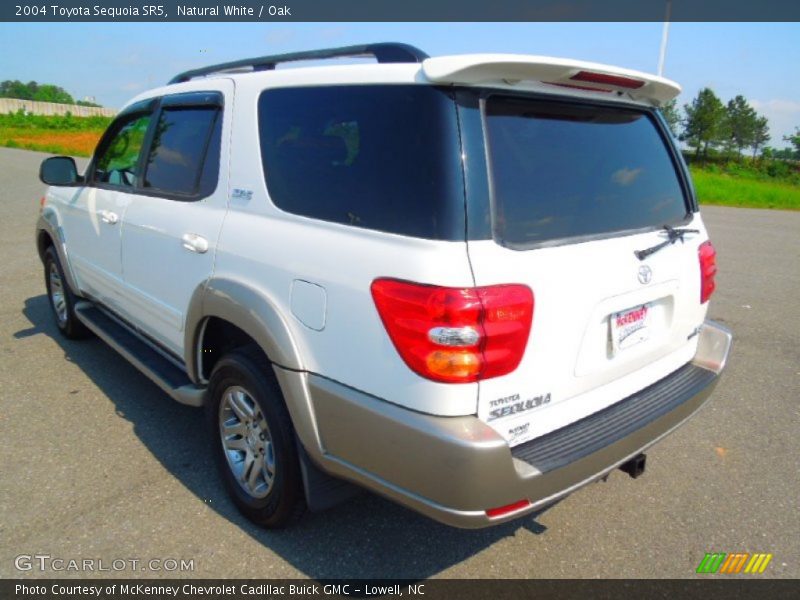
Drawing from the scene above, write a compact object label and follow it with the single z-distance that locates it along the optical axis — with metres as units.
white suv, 1.84
